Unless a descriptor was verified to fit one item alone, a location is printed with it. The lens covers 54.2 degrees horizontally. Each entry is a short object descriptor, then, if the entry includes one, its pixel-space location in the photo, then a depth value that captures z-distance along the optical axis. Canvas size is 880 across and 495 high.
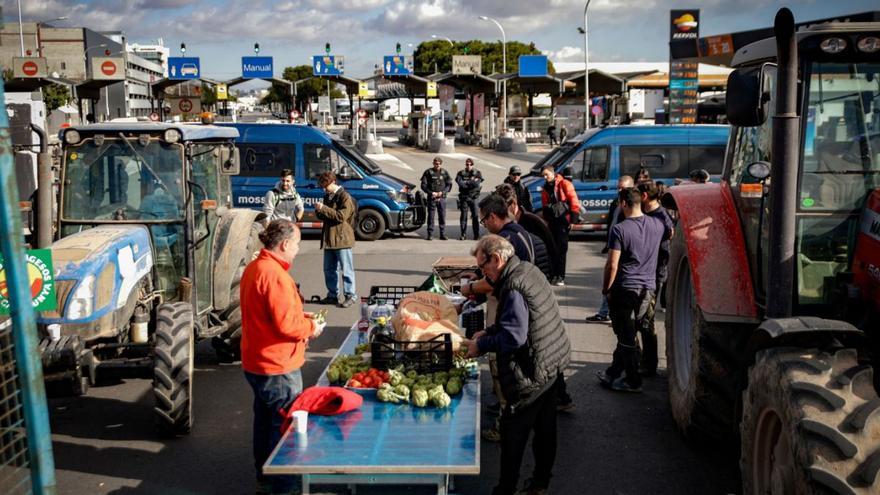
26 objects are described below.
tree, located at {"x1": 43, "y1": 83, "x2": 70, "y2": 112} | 52.40
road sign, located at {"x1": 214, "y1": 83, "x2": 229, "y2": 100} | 45.17
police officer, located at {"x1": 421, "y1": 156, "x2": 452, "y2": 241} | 17.69
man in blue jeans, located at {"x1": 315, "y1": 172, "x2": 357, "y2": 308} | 11.57
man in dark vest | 5.19
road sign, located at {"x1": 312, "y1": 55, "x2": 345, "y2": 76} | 47.50
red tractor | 3.64
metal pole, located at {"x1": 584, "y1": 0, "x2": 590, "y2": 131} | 38.69
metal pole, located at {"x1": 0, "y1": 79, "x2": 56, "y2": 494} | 2.87
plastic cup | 4.98
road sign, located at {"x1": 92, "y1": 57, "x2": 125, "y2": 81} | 35.38
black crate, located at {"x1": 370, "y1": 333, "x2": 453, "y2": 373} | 5.94
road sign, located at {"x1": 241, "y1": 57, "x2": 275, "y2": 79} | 50.47
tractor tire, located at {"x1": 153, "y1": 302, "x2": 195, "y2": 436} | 6.47
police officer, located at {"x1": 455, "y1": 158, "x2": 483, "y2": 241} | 17.41
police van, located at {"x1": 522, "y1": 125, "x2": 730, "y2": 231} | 17.31
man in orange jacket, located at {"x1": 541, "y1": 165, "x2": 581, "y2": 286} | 12.89
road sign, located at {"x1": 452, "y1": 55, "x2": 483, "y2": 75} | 48.59
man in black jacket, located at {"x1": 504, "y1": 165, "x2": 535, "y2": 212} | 14.93
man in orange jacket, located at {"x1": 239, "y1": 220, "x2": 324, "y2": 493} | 5.32
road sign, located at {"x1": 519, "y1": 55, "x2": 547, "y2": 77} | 43.66
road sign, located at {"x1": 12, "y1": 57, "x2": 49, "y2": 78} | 34.78
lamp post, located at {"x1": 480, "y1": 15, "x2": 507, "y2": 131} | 47.69
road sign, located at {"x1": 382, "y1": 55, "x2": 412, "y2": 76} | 49.62
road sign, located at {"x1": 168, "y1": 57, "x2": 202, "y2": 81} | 49.28
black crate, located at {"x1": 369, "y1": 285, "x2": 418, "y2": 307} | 7.98
